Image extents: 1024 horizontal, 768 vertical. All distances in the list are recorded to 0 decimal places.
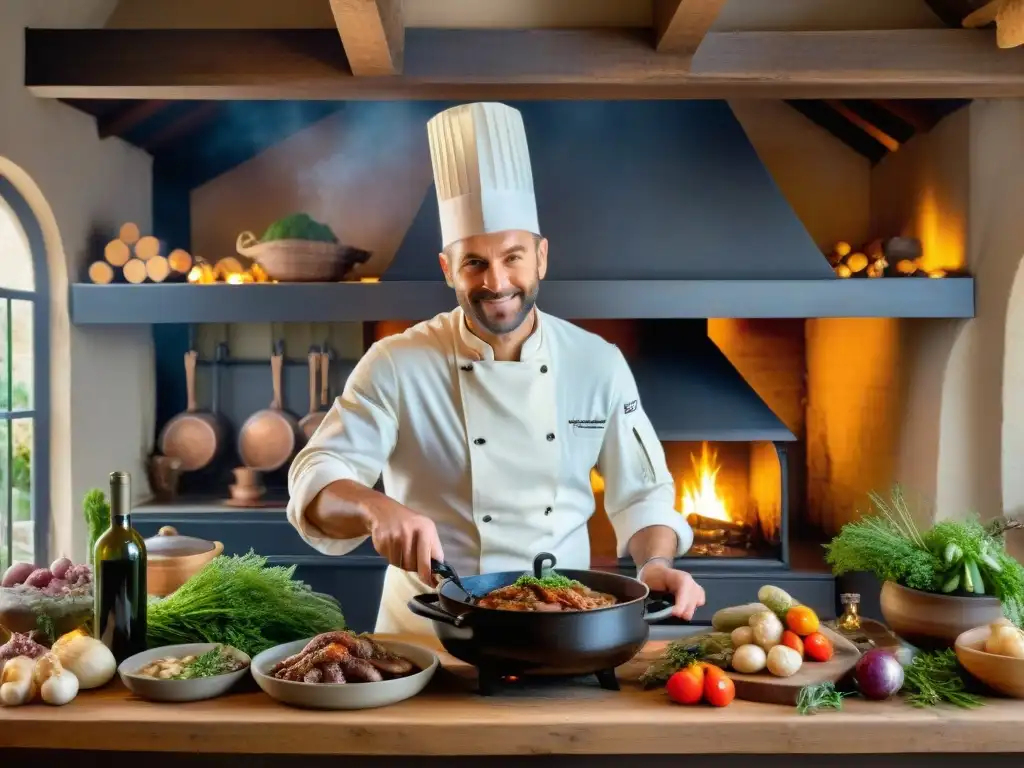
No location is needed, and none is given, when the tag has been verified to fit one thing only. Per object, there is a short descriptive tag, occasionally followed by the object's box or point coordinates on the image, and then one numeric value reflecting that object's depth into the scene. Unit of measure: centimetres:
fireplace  421
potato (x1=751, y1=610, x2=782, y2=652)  158
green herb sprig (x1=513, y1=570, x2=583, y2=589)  158
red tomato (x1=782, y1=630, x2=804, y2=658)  158
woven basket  392
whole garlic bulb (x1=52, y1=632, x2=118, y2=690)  158
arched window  350
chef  216
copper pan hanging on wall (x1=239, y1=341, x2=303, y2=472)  434
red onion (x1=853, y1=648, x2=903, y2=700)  151
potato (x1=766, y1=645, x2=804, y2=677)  153
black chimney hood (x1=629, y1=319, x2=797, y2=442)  396
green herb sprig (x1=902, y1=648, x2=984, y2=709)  151
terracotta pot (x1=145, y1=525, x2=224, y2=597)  234
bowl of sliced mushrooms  154
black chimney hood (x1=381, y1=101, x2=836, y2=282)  399
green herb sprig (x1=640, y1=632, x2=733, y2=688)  161
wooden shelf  378
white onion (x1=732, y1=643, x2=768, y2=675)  155
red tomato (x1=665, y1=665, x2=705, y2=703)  150
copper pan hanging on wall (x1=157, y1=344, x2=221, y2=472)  448
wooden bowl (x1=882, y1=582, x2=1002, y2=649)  167
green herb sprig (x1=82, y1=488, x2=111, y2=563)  178
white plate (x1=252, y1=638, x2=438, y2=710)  148
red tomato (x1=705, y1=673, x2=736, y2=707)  149
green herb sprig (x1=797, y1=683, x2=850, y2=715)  147
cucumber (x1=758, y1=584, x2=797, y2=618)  167
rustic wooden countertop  144
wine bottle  164
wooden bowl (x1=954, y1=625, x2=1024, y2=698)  149
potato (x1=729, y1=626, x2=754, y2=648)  160
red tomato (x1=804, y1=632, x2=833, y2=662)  160
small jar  184
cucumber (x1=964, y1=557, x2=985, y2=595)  170
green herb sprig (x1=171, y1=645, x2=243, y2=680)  157
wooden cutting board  150
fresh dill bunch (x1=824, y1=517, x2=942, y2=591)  173
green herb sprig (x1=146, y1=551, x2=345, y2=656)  176
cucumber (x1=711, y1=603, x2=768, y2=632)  169
